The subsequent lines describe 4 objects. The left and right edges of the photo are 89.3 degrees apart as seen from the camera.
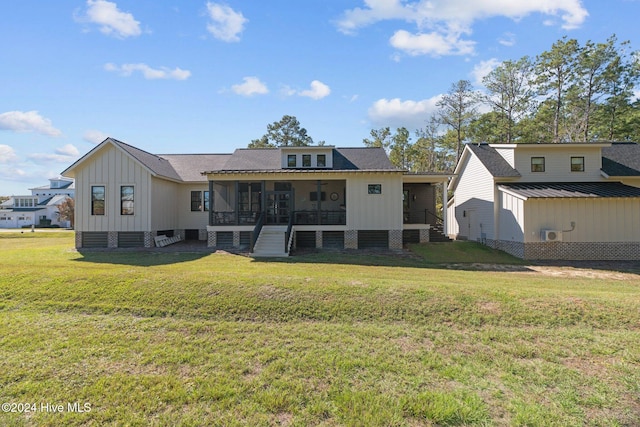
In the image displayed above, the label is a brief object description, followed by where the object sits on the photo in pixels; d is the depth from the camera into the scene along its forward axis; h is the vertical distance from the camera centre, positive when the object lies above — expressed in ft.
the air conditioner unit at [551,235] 48.67 -2.77
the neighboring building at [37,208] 161.27 +6.80
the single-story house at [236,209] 56.29 +1.81
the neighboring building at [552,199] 49.60 +2.84
